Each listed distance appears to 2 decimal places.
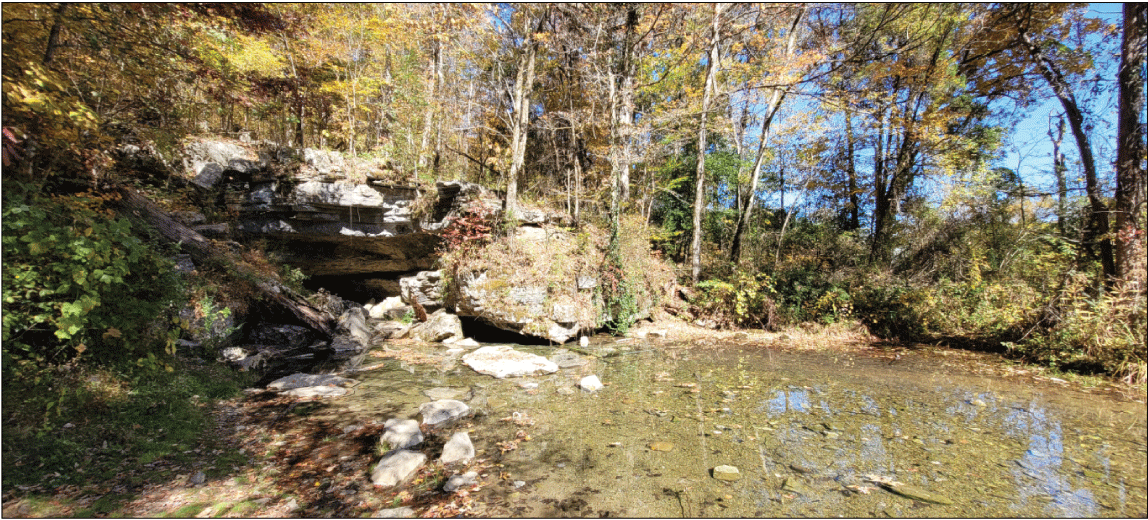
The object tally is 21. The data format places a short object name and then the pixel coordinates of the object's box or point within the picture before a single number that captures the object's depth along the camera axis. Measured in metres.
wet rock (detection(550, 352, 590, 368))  7.44
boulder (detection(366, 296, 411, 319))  12.03
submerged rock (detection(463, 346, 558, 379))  6.73
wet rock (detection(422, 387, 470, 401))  5.50
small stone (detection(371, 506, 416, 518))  2.69
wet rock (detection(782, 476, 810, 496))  3.04
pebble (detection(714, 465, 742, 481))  3.27
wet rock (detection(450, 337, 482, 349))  9.18
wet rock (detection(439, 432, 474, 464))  3.54
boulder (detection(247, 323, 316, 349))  8.02
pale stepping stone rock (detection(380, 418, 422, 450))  3.76
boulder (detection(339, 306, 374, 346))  9.20
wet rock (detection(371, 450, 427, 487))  3.11
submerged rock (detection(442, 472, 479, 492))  3.05
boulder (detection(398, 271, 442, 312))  12.18
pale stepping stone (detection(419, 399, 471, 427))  4.46
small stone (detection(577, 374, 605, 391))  5.86
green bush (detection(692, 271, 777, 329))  10.82
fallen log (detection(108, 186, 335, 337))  6.90
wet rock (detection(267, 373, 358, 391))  5.53
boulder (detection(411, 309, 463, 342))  9.81
